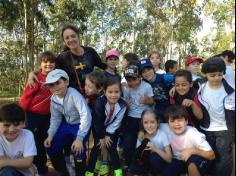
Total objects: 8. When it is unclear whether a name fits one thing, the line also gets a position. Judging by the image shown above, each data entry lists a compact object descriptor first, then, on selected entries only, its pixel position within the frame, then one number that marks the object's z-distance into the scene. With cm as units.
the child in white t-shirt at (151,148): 211
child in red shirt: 241
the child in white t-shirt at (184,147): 202
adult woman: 243
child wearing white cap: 217
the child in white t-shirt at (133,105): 244
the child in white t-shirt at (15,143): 182
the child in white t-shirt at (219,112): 205
